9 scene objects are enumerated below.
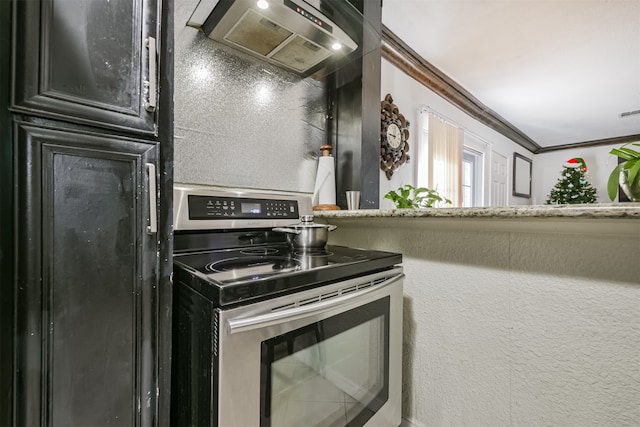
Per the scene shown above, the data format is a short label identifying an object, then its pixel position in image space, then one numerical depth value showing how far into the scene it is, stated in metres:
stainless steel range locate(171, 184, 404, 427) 0.59
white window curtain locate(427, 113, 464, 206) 2.50
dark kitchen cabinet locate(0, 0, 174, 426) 0.50
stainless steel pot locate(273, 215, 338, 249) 1.02
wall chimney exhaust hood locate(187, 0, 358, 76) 1.04
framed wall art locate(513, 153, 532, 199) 4.30
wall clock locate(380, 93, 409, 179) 1.95
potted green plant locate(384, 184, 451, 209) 1.46
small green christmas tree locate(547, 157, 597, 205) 3.08
